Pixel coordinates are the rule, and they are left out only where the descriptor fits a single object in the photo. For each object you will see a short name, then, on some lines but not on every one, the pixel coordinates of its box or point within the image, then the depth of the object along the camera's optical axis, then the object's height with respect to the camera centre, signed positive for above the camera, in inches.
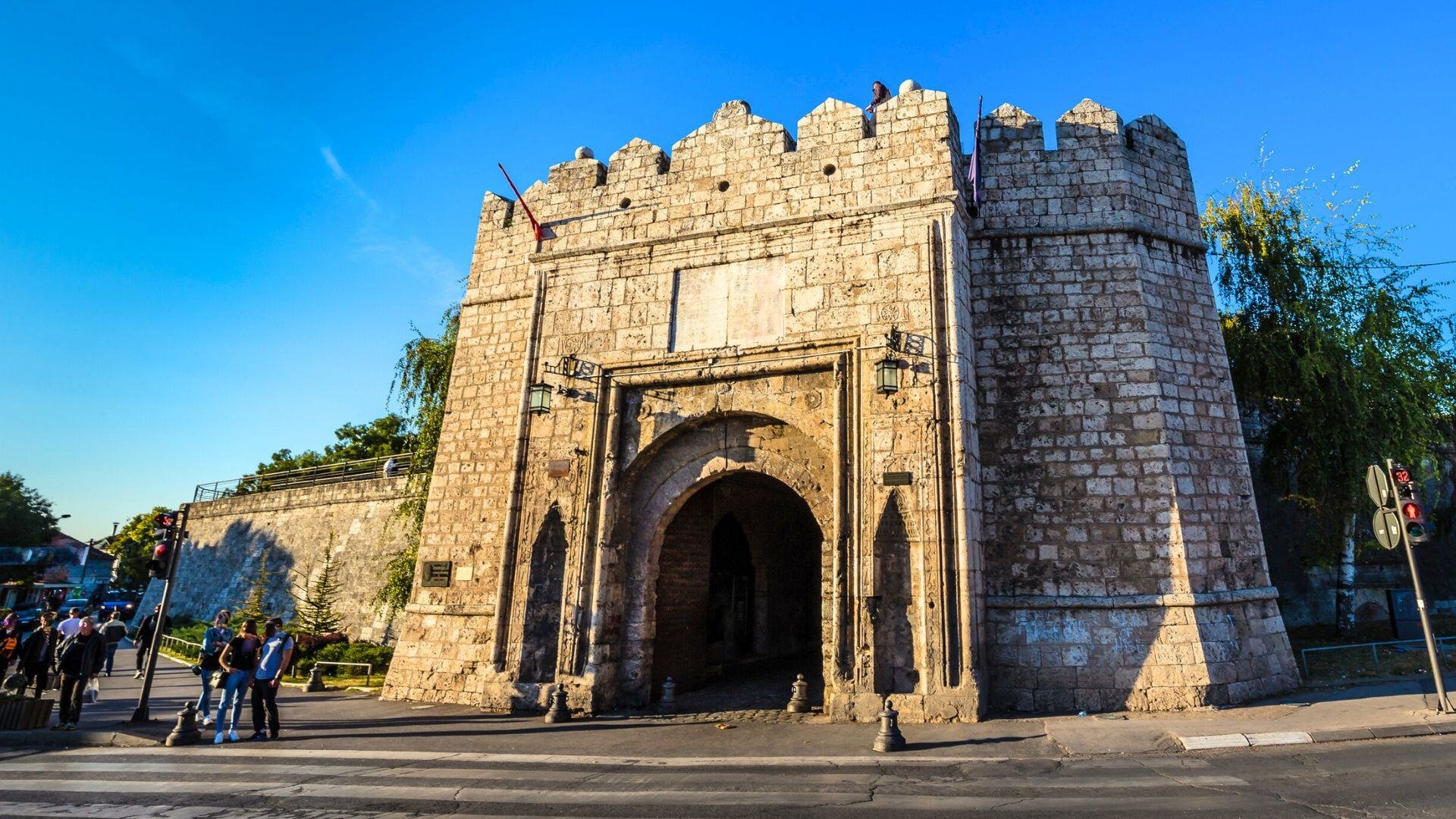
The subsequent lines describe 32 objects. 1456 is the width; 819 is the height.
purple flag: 404.8 +238.1
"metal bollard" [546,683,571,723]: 357.4 -44.6
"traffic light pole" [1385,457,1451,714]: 284.2 +1.4
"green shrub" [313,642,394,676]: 591.8 -37.5
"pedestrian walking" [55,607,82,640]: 444.1 -15.1
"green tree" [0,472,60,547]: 1577.3 +171.6
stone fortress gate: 338.3 +96.6
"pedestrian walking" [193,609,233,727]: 346.3 -22.8
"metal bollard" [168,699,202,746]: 315.9 -52.6
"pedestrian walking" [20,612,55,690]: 410.9 -30.7
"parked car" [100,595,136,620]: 1133.7 -9.2
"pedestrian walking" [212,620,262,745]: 327.3 -28.5
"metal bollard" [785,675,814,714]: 367.6 -37.8
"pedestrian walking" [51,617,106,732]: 362.9 -32.0
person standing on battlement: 458.0 +314.1
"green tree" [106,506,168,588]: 1808.6 +106.5
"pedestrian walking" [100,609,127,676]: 556.1 -25.2
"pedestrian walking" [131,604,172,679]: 574.9 -29.9
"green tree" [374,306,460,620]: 563.2 +146.5
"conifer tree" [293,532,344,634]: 684.1 +1.4
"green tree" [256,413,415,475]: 1359.5 +296.9
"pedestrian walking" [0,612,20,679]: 437.1 -27.9
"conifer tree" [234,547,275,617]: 706.8 +9.2
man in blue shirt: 333.7 -30.5
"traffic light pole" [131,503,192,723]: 350.9 -19.5
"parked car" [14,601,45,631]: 785.1 -21.5
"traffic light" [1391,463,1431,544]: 299.6 +52.4
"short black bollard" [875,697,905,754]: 273.4 -39.6
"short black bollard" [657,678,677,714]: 388.8 -41.7
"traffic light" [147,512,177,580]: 367.2 +27.3
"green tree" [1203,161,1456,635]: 453.7 +164.0
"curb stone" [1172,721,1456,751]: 264.2 -34.8
